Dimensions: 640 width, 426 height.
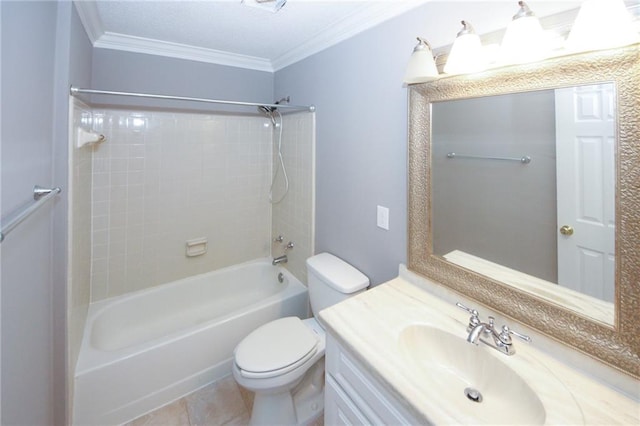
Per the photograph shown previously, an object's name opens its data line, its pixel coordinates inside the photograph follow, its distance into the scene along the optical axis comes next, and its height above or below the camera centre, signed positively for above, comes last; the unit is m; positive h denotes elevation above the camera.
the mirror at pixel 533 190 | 0.80 +0.10
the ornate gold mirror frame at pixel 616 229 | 0.73 -0.02
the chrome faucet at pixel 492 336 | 0.88 -0.38
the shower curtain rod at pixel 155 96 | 1.35 +0.76
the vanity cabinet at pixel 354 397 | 0.81 -0.59
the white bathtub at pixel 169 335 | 1.50 -0.79
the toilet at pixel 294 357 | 1.36 -0.72
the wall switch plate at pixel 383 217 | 1.48 +0.00
